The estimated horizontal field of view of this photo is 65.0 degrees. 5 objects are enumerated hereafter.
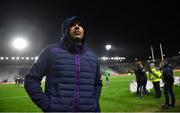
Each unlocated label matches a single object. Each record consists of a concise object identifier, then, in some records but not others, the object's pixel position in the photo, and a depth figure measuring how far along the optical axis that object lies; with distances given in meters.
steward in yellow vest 8.32
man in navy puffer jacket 1.70
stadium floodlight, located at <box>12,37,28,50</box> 36.26
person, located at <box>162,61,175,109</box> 6.40
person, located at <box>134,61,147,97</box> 8.83
